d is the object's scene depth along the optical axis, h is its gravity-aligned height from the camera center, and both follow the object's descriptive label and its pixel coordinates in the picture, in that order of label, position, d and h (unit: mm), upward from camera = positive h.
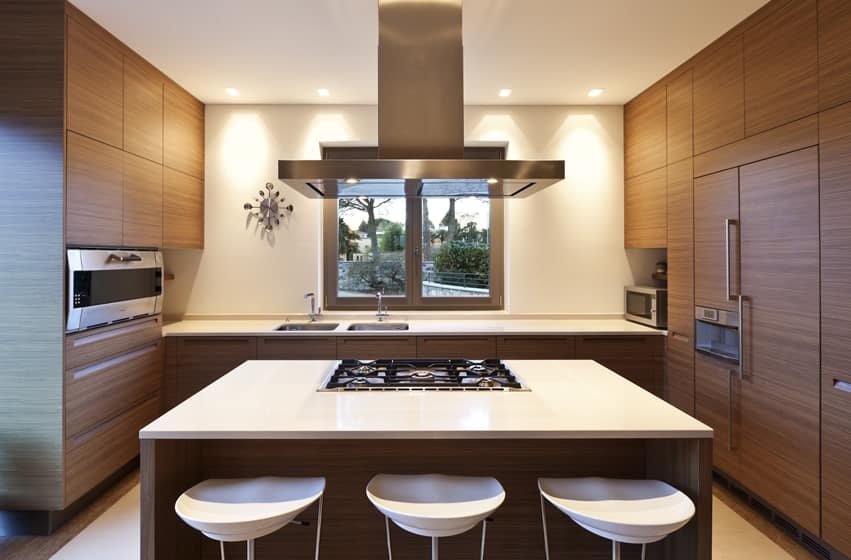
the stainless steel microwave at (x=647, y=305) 3529 -217
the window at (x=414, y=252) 4188 +233
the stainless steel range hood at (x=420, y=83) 1926 +804
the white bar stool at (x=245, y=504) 1344 -699
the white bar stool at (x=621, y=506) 1328 -692
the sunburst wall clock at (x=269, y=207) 3992 +601
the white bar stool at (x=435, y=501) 1356 -691
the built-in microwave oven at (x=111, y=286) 2473 -52
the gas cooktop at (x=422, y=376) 1953 -440
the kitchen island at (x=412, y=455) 1604 -688
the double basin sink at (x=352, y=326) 3803 -398
